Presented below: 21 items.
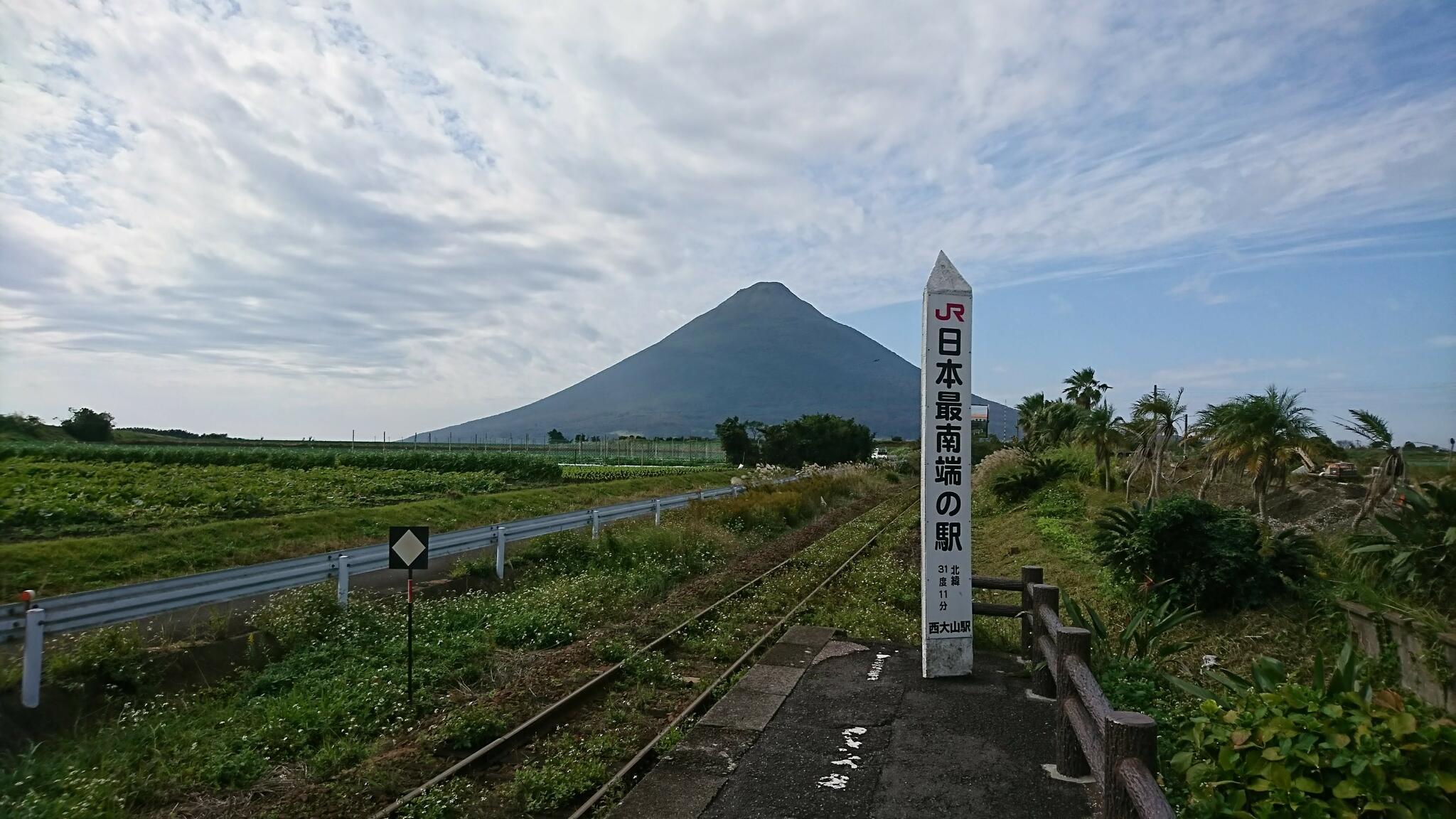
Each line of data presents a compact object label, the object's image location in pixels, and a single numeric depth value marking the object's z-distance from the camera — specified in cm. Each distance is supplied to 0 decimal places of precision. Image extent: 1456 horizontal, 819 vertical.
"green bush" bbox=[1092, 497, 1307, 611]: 789
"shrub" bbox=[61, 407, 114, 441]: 5259
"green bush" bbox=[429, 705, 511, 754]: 620
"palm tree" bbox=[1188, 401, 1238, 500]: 1120
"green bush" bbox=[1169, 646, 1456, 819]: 261
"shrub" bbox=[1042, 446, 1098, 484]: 2159
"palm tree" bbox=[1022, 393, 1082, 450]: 3181
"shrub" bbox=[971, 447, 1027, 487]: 2866
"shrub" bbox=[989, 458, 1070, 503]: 2320
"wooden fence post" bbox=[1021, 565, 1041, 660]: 702
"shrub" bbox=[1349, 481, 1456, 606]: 583
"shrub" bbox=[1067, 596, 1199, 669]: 613
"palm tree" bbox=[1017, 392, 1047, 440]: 4283
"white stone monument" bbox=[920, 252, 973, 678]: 673
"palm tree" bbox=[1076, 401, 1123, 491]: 1844
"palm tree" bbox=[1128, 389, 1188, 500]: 1333
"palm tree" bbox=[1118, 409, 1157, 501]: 1472
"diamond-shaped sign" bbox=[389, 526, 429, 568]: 793
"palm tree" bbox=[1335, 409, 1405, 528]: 765
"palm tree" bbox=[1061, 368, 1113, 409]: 3656
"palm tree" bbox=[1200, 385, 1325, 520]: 1048
